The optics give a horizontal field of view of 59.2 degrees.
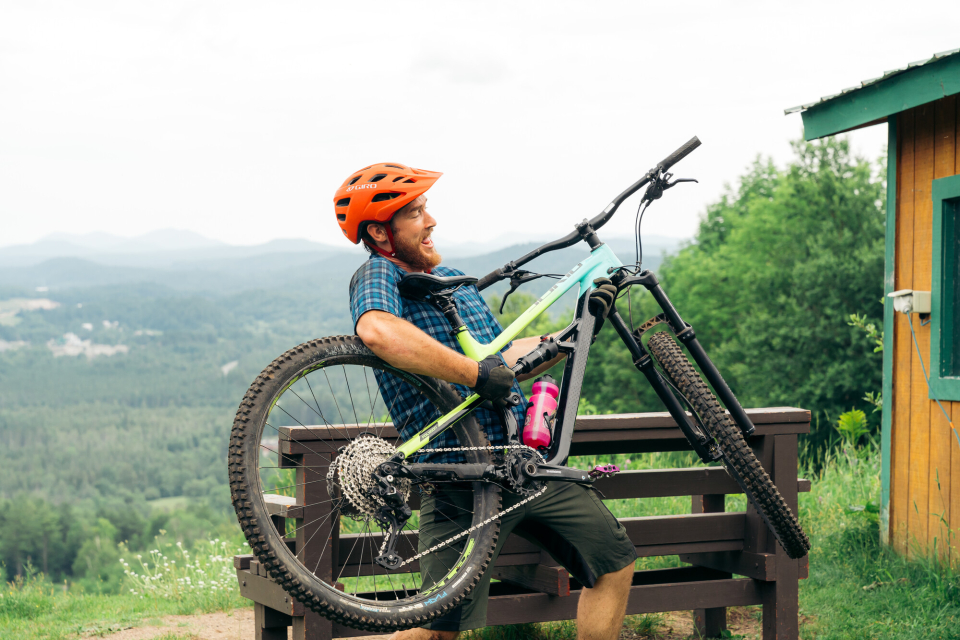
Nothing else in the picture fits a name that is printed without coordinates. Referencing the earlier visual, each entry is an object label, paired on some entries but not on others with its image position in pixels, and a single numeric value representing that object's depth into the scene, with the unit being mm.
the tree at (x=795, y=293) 28297
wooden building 5117
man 2506
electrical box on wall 5258
